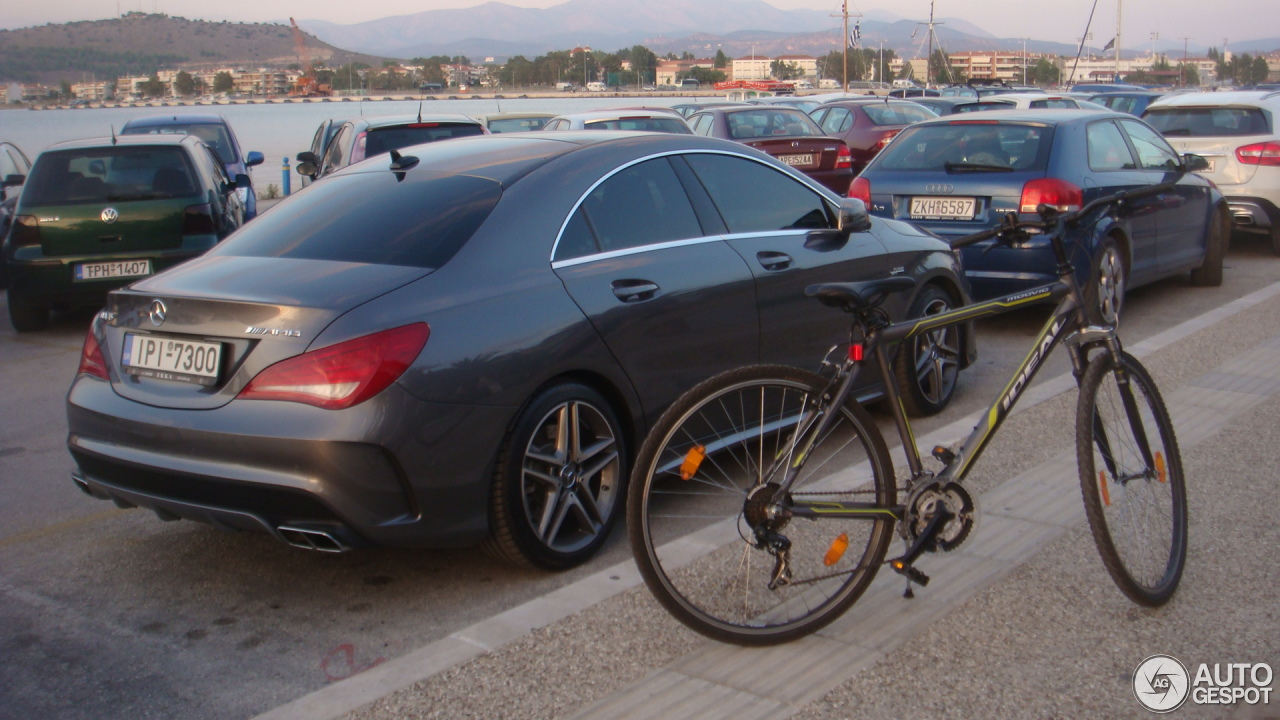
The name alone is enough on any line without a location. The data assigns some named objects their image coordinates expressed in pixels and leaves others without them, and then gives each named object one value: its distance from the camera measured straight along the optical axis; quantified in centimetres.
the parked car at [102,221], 914
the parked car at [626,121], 1363
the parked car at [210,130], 1772
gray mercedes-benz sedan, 359
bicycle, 315
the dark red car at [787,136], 1529
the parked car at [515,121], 1923
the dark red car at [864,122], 1967
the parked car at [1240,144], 1238
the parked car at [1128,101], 2542
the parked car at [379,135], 1269
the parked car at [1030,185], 794
